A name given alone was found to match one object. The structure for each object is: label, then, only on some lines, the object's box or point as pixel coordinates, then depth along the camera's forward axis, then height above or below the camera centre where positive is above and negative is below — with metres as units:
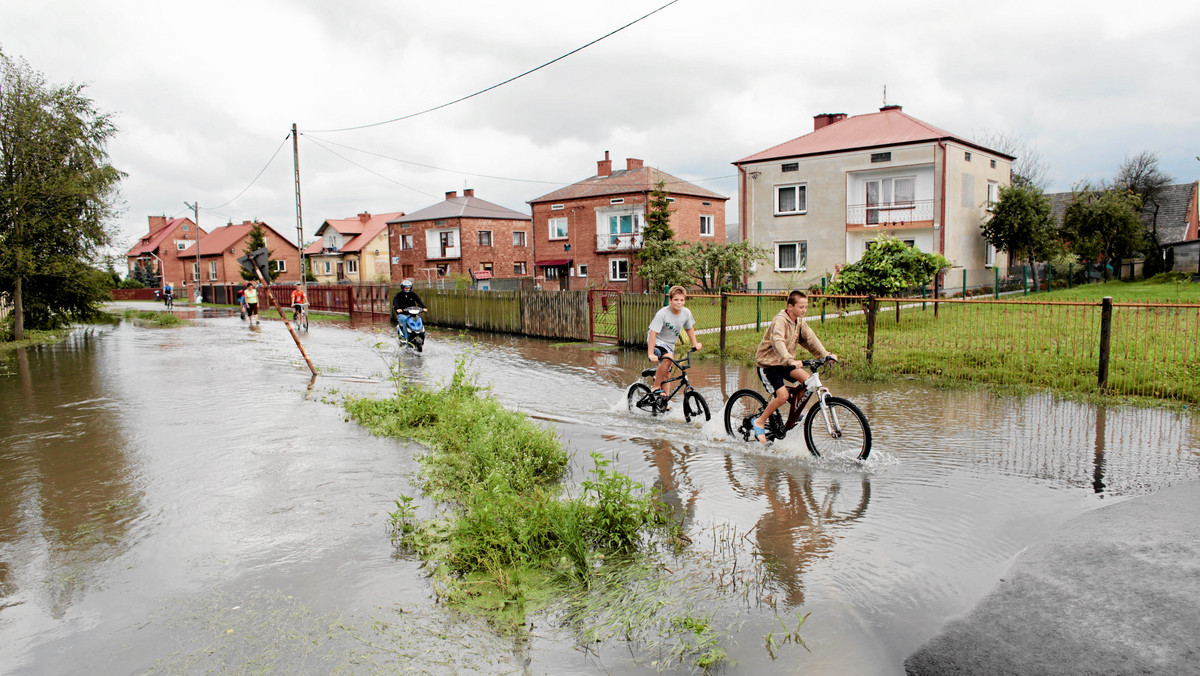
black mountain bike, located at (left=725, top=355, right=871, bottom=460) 7.26 -1.56
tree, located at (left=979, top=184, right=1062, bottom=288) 30.44 +1.83
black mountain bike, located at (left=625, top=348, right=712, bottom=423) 9.21 -1.62
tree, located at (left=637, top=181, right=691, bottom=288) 32.44 +1.24
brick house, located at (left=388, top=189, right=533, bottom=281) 57.88 +3.07
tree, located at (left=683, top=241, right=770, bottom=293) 32.16 +0.51
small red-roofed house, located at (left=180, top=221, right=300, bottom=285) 79.69 +3.33
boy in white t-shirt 9.34 -0.69
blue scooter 17.36 -1.08
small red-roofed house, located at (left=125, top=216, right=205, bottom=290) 82.88 +3.99
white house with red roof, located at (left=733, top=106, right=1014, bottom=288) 31.23 +3.39
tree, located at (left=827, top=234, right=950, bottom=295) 16.81 +0.01
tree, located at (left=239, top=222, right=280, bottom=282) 70.00 +4.27
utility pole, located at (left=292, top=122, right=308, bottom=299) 30.64 +5.14
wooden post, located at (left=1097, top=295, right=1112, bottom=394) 10.06 -1.03
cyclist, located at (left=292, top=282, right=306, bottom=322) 26.17 -0.58
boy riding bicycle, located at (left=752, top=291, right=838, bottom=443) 7.55 -0.80
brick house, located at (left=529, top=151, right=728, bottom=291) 45.60 +3.38
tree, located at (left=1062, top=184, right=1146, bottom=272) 31.94 +1.66
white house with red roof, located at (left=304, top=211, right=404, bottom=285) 73.38 +3.22
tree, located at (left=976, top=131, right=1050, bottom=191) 39.63 +4.77
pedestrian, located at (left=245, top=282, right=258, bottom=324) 28.00 -0.72
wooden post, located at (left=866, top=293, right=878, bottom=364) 12.75 -0.94
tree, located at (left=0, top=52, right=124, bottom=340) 22.95 +3.02
